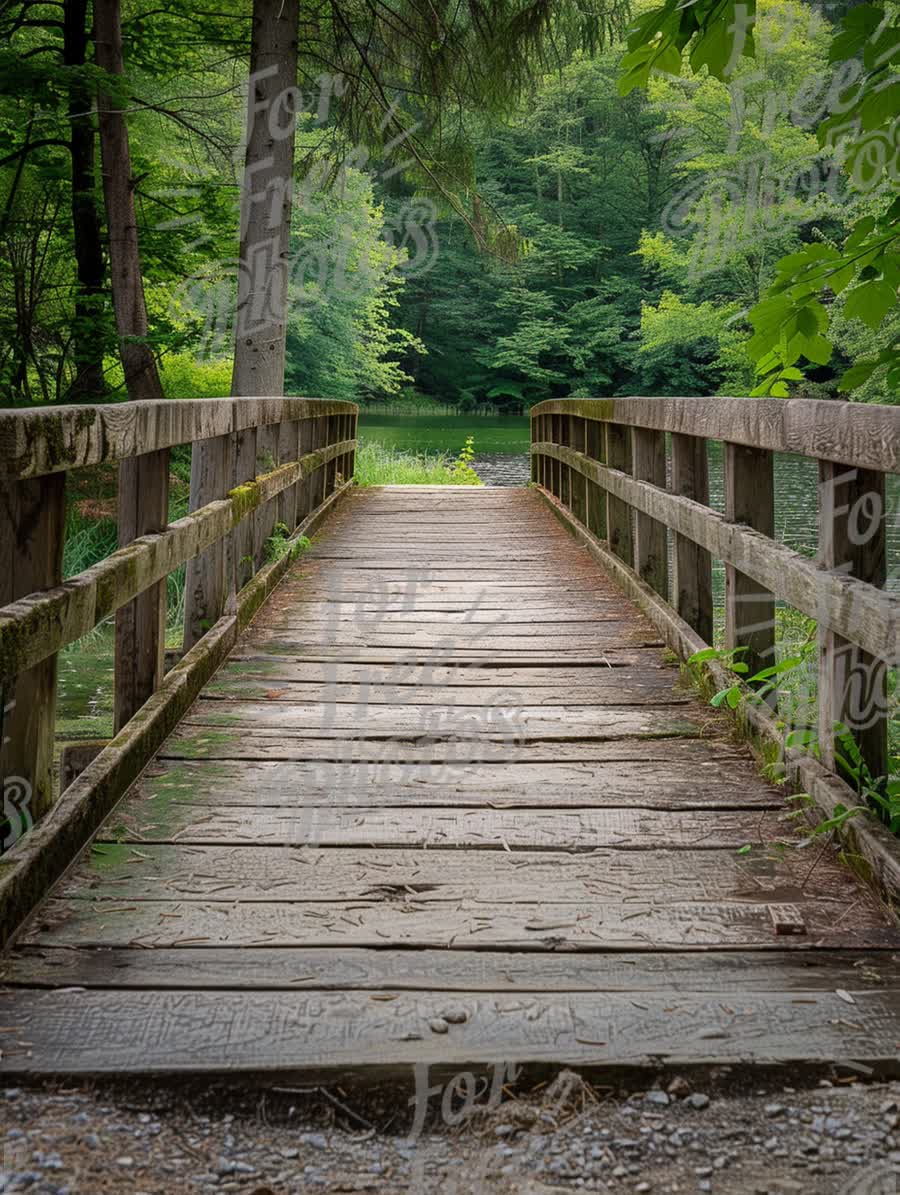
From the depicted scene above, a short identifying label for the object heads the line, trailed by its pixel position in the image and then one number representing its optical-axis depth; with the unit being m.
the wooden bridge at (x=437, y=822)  2.09
